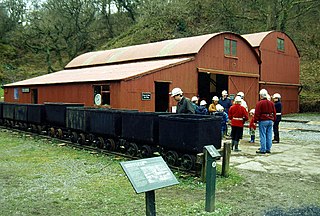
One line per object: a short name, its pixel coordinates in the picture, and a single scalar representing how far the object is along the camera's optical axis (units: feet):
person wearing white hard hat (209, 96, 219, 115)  48.14
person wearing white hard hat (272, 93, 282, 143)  45.55
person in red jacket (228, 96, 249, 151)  37.99
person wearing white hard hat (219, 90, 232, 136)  50.26
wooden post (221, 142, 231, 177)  27.66
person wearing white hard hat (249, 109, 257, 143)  44.27
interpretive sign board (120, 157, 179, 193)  14.79
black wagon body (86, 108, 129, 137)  37.50
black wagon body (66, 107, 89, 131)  42.11
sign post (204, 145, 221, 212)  19.71
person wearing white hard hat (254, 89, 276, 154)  37.47
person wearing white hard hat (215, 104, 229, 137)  46.12
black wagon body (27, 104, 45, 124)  53.01
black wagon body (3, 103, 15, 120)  62.54
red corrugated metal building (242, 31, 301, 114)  85.46
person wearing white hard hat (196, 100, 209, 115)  42.59
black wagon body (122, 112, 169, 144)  32.64
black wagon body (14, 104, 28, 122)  57.11
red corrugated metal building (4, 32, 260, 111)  54.90
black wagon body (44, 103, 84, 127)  48.49
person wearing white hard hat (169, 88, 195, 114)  32.53
